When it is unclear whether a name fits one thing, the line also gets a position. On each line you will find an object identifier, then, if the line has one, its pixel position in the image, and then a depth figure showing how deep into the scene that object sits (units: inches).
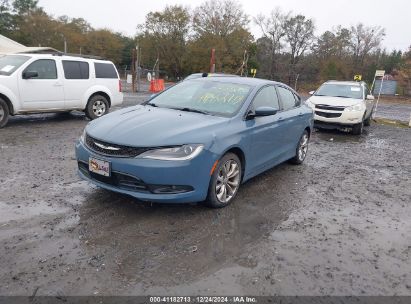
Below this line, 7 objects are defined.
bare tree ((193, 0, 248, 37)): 2153.1
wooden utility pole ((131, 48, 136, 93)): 939.5
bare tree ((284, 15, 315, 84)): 2208.4
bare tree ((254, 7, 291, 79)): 2242.9
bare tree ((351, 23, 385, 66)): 2091.5
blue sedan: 159.8
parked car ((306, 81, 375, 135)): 446.0
